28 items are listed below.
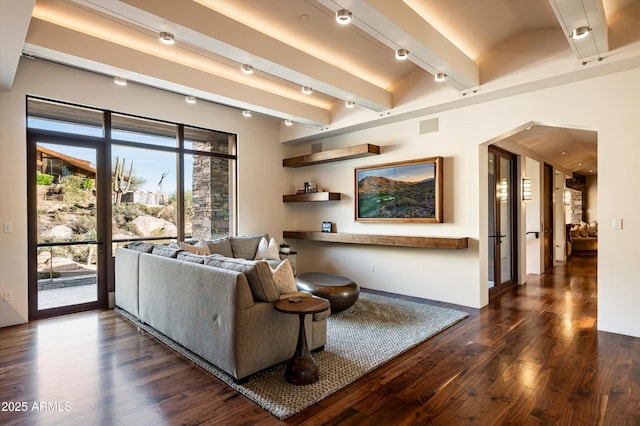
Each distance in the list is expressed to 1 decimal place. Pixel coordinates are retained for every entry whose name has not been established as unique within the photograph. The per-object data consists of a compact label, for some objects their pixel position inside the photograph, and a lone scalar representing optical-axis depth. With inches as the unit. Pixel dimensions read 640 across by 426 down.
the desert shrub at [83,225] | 183.3
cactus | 195.0
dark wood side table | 102.0
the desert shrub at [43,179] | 172.2
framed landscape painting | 196.5
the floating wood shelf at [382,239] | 182.9
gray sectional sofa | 103.1
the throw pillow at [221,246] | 211.0
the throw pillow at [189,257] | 129.6
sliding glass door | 171.3
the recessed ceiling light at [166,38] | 119.4
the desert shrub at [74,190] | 180.9
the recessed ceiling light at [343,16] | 106.2
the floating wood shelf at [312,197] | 243.3
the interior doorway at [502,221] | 223.0
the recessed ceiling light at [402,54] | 134.0
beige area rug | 97.0
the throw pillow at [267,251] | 227.9
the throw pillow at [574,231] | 409.4
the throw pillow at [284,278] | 117.2
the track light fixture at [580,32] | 114.2
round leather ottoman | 161.6
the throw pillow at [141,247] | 164.4
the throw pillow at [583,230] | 412.3
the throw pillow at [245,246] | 223.6
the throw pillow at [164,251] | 143.9
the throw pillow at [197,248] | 190.9
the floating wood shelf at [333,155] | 219.8
